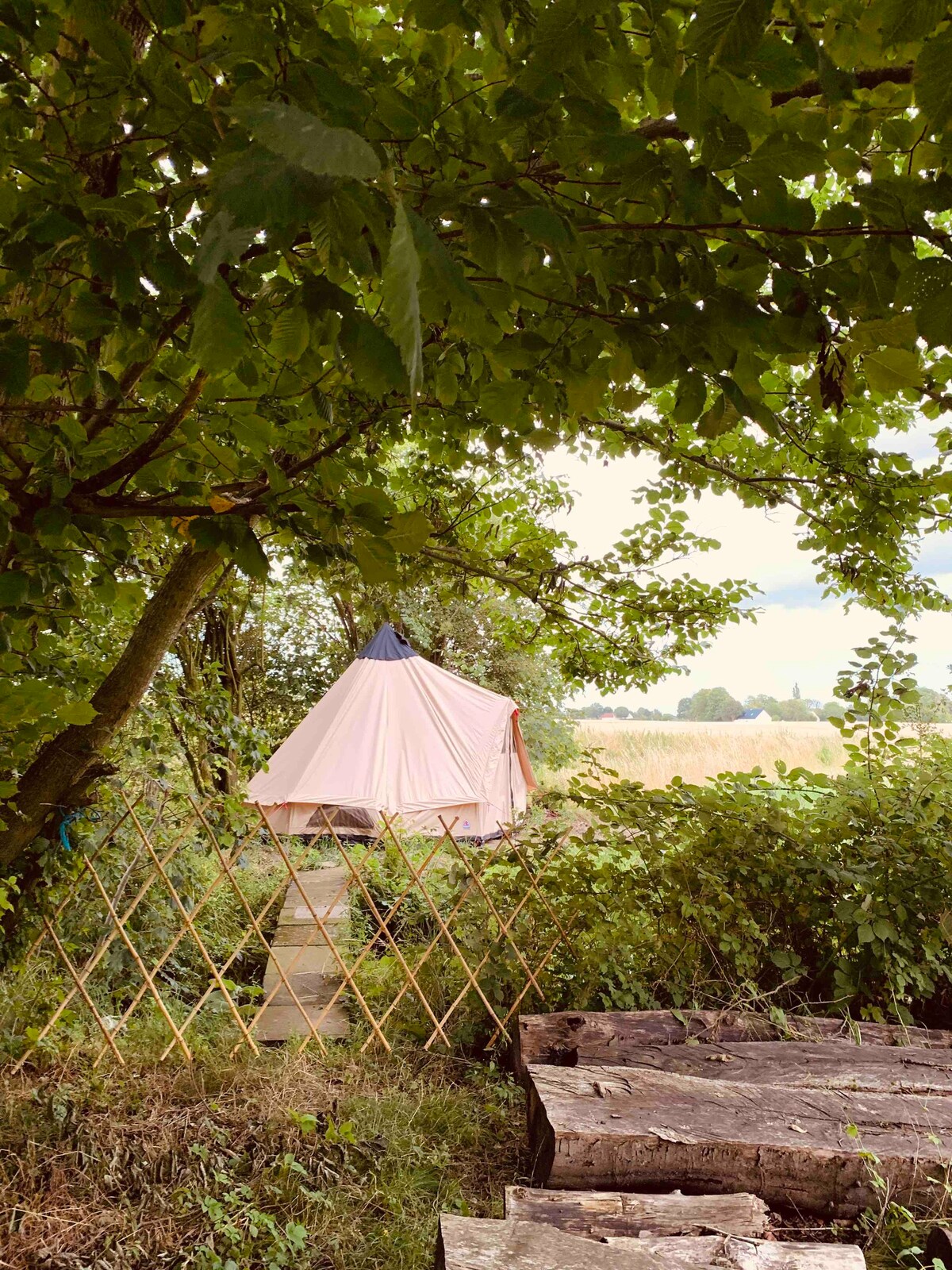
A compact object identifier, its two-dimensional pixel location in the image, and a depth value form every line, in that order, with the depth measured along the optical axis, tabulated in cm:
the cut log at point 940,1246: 182
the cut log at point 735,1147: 207
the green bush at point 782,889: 297
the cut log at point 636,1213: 183
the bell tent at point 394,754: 655
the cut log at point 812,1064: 244
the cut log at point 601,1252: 157
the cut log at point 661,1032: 269
